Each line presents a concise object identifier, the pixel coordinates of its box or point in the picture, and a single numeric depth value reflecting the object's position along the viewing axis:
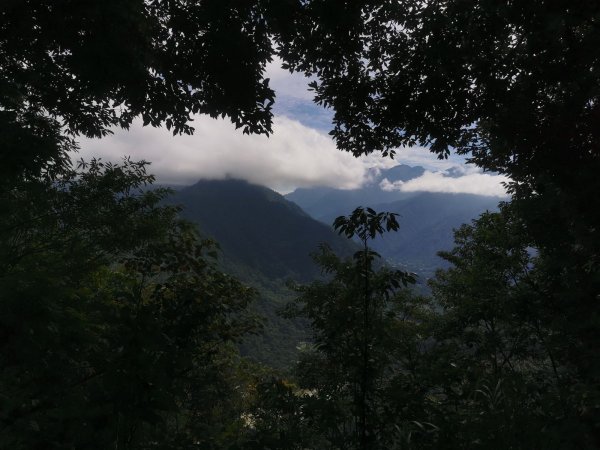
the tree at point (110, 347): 2.39
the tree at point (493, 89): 5.17
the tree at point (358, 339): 3.85
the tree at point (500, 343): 2.87
